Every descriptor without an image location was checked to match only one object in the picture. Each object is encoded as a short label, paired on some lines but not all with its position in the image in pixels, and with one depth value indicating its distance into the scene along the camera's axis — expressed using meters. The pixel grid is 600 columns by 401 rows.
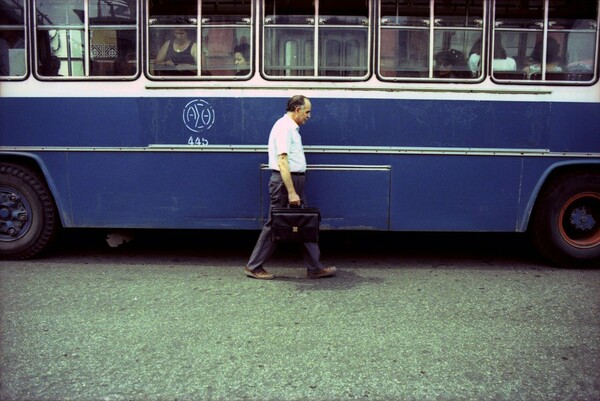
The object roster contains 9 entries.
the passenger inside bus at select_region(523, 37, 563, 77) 6.32
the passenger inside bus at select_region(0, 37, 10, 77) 6.52
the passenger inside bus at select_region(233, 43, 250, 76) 6.33
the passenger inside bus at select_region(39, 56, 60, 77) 6.48
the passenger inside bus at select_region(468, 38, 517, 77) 6.33
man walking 5.83
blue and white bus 6.30
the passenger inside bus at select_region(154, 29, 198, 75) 6.37
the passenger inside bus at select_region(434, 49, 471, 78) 6.32
